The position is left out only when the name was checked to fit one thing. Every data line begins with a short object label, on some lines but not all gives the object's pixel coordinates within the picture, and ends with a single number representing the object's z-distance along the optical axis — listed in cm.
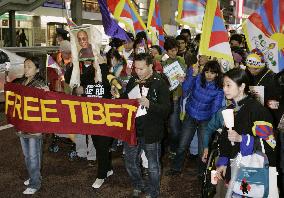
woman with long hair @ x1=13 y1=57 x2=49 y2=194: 510
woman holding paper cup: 333
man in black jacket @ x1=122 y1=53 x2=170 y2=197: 455
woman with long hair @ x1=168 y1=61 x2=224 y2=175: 545
